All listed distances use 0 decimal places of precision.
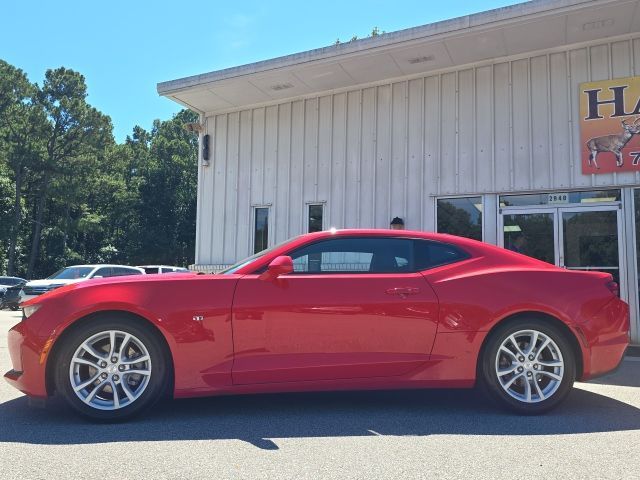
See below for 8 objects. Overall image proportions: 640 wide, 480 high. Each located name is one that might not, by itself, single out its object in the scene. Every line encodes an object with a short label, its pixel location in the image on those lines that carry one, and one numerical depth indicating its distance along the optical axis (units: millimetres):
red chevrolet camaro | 3865
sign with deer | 8328
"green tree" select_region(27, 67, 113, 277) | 37688
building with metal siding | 8398
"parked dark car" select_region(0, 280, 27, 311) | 19828
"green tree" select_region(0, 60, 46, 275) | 35812
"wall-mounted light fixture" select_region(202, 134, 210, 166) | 11977
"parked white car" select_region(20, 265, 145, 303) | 15352
